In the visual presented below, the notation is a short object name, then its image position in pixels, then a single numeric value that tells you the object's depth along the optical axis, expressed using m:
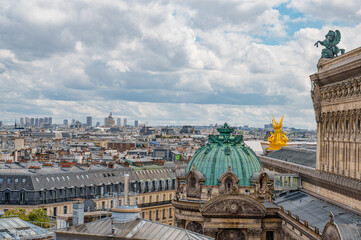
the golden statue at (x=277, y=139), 120.81
